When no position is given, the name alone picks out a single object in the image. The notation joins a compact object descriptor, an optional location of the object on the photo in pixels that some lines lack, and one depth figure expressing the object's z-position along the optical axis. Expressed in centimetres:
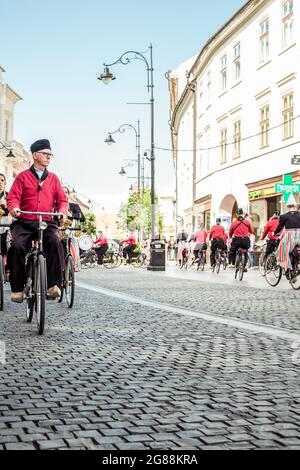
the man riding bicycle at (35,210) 720
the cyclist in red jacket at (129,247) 3353
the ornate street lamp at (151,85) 2669
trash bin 2662
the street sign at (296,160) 1915
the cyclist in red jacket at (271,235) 1767
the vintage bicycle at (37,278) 662
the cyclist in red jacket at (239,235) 1791
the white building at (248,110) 2564
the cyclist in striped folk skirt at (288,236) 1420
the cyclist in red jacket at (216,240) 2355
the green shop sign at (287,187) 2048
